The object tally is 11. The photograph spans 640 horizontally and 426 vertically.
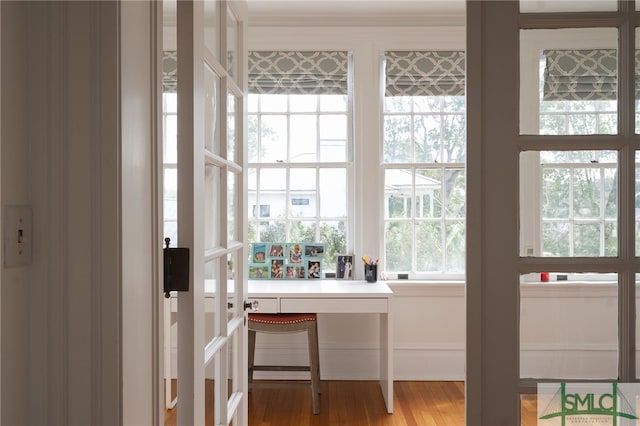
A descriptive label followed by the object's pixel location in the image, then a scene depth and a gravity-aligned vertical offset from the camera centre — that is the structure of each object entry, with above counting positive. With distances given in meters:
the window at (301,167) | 3.84 +0.37
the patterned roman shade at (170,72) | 2.50 +0.83
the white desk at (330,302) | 3.17 -0.60
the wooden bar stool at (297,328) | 3.11 -0.76
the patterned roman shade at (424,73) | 3.73 +1.10
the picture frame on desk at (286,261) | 3.76 -0.38
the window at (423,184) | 3.82 +0.23
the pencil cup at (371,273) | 3.61 -0.46
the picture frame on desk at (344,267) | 3.75 -0.43
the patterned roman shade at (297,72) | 3.76 +1.12
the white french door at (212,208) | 1.17 +0.02
